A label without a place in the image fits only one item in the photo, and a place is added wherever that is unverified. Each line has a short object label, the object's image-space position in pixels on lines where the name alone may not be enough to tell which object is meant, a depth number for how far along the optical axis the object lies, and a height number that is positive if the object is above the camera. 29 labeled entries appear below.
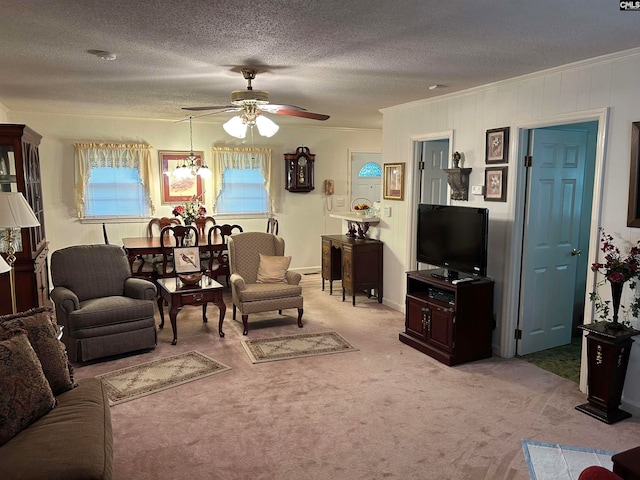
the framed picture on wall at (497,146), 4.19 +0.36
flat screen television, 4.05 -0.49
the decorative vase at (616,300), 3.17 -0.76
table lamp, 3.11 -0.19
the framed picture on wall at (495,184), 4.23 +0.02
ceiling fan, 3.69 +0.59
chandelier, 6.53 +0.22
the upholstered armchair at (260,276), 4.95 -1.01
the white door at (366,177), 8.22 +0.14
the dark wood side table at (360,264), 5.96 -1.00
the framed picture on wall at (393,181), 5.64 +0.05
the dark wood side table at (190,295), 4.59 -1.09
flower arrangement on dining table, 6.54 -0.37
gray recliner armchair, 4.07 -1.06
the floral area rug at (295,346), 4.35 -1.54
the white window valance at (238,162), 7.26 +0.35
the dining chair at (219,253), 6.13 -0.91
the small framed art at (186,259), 5.03 -0.80
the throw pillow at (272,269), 5.27 -0.93
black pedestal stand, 3.16 -1.22
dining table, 5.87 -0.77
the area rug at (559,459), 2.64 -1.58
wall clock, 7.66 +0.24
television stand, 4.14 -1.20
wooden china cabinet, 4.18 -0.46
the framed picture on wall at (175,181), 6.98 +0.04
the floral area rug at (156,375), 3.61 -1.56
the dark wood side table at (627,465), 1.99 -1.17
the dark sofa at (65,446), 1.90 -1.13
